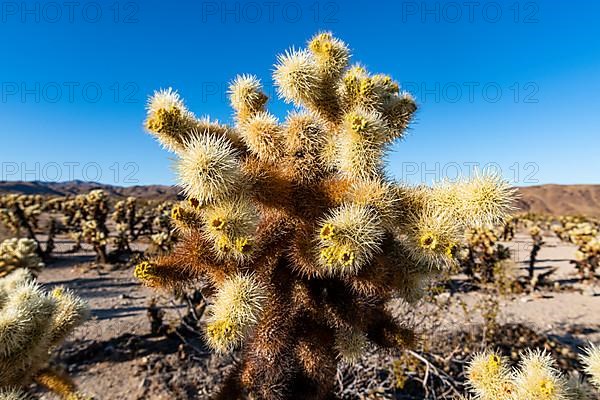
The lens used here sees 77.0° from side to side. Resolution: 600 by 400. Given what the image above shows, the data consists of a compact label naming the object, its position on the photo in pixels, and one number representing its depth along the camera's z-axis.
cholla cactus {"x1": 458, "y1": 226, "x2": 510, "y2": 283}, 9.50
